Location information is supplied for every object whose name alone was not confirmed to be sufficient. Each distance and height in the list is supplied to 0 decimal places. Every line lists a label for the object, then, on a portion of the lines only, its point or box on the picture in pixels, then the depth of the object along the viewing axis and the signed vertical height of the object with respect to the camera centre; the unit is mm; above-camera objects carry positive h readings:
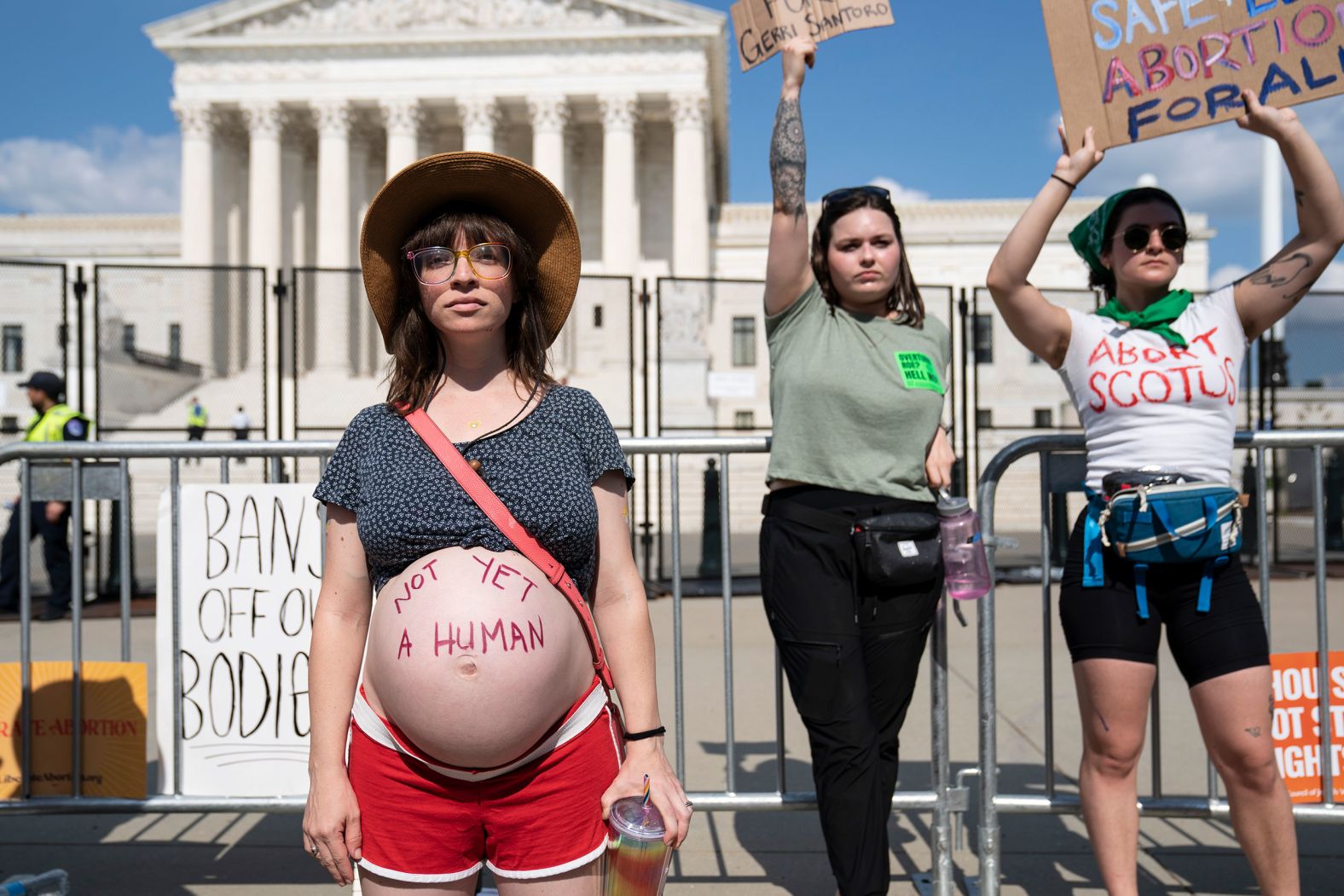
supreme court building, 41906 +14307
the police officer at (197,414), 17964 +740
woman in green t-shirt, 2641 -87
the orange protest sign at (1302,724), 3238 -941
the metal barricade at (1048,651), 3066 -666
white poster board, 3268 -629
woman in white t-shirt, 2561 +13
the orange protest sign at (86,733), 3268 -935
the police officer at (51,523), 8289 -590
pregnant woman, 1714 -308
